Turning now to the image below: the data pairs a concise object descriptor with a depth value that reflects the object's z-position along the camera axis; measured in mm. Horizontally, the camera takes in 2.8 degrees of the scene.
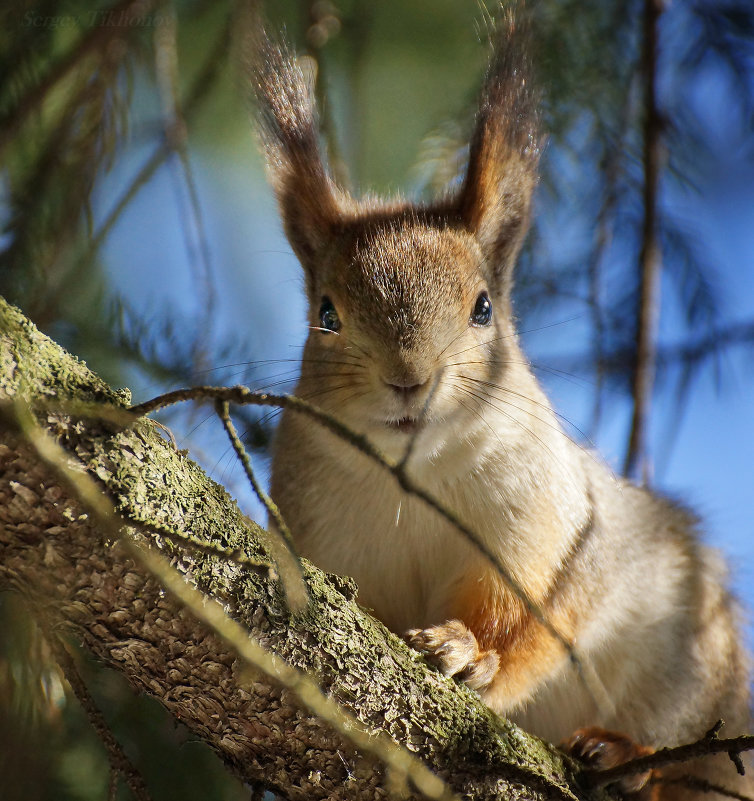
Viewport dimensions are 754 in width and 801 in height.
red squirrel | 3771
